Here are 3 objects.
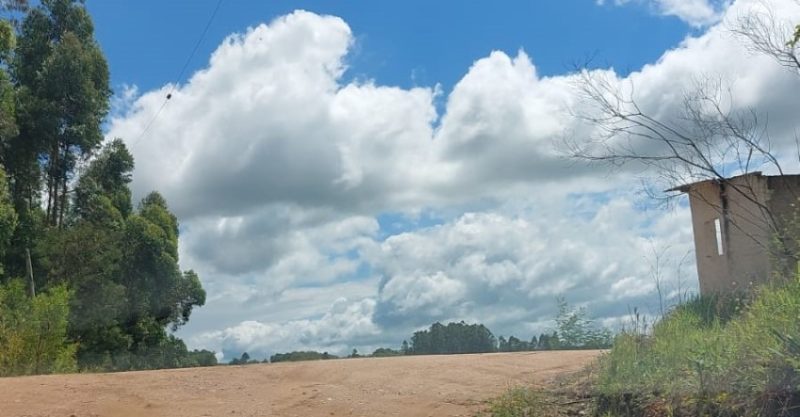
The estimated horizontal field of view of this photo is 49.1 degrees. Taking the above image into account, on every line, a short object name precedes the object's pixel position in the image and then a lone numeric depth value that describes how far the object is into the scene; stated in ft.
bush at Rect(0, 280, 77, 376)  59.21
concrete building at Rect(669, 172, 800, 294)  50.01
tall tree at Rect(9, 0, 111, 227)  87.25
